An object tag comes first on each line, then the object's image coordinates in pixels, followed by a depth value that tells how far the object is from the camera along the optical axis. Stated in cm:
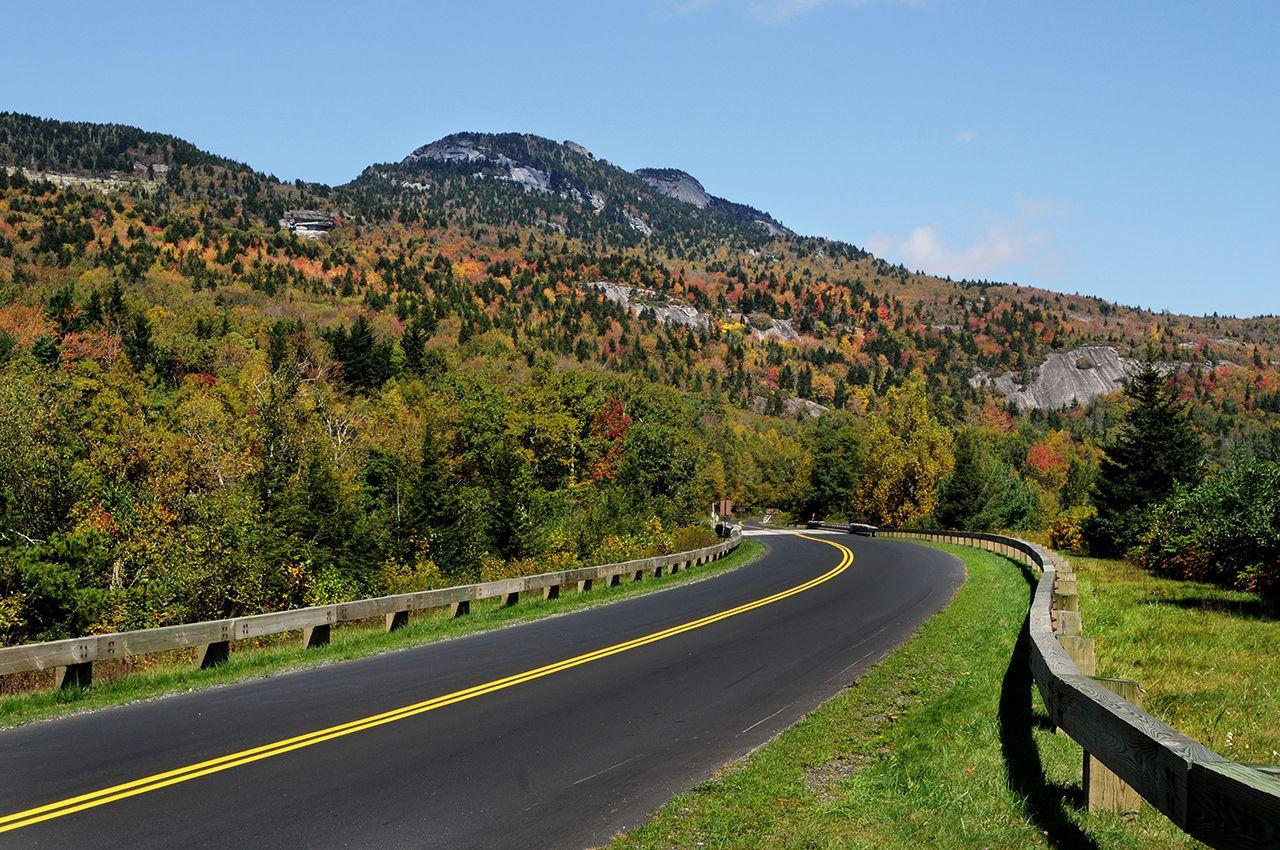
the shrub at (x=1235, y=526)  1683
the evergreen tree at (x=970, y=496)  6856
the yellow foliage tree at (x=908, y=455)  7244
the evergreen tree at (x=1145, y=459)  3619
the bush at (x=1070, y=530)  4325
